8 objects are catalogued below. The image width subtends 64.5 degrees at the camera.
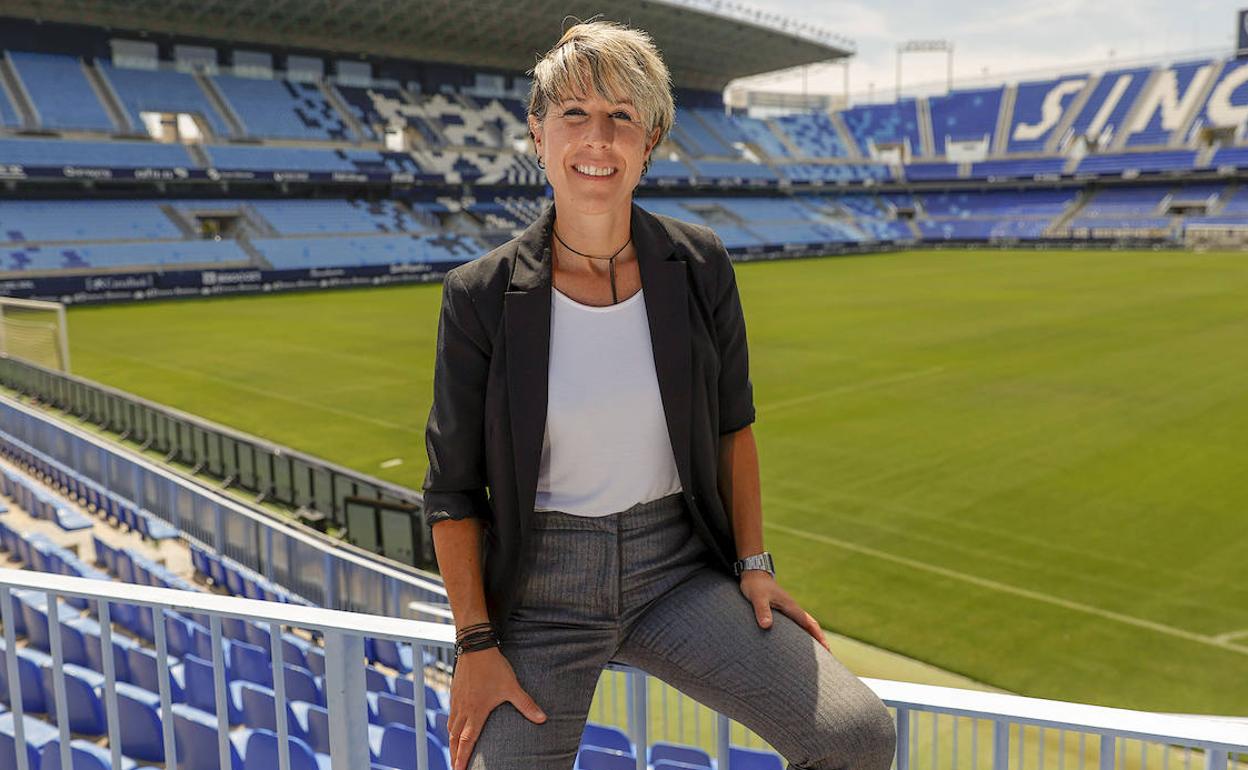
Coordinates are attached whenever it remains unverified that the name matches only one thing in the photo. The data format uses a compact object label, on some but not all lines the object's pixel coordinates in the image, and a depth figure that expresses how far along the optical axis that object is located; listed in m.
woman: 2.40
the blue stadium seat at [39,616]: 6.29
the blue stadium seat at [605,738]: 3.98
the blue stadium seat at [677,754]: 3.78
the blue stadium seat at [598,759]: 3.17
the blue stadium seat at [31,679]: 5.55
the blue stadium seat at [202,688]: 5.11
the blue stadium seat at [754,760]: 3.82
